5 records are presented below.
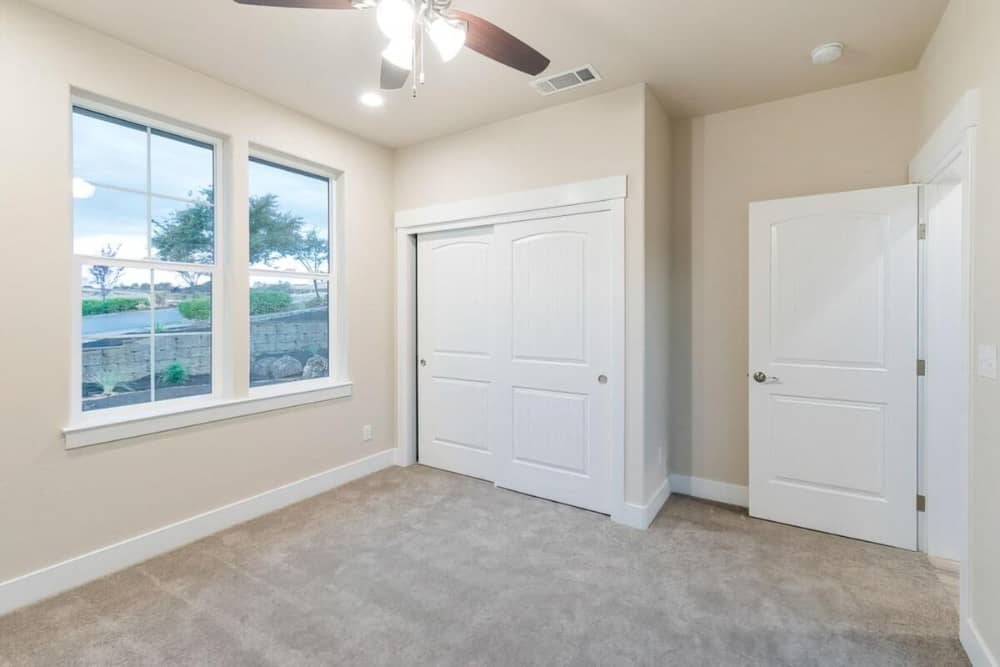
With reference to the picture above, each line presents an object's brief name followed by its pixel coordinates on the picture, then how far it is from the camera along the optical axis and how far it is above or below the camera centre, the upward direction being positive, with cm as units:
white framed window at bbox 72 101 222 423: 250 +38
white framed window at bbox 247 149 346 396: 329 +41
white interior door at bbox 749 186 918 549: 268 -18
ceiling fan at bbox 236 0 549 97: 153 +108
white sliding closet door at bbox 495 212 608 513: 313 -18
